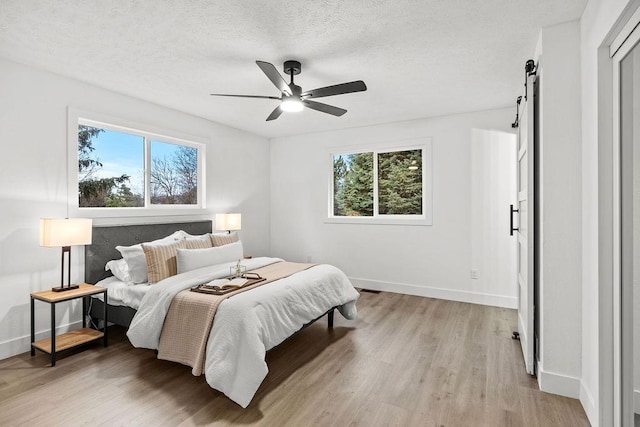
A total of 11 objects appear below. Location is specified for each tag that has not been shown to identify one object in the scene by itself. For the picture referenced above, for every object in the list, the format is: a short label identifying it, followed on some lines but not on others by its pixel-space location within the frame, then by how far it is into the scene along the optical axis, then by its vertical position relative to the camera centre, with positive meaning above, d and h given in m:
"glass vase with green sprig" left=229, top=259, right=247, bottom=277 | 3.17 -0.56
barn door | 2.52 -0.04
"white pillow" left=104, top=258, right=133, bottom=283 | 3.37 -0.57
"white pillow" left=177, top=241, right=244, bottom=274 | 3.38 -0.46
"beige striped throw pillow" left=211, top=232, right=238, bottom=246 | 4.07 -0.31
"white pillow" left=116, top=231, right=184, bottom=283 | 3.28 -0.48
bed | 2.25 -0.80
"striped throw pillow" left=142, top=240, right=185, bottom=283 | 3.26 -0.47
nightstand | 2.79 -1.12
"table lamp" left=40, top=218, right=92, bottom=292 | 2.84 -0.18
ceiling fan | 2.68 +1.02
